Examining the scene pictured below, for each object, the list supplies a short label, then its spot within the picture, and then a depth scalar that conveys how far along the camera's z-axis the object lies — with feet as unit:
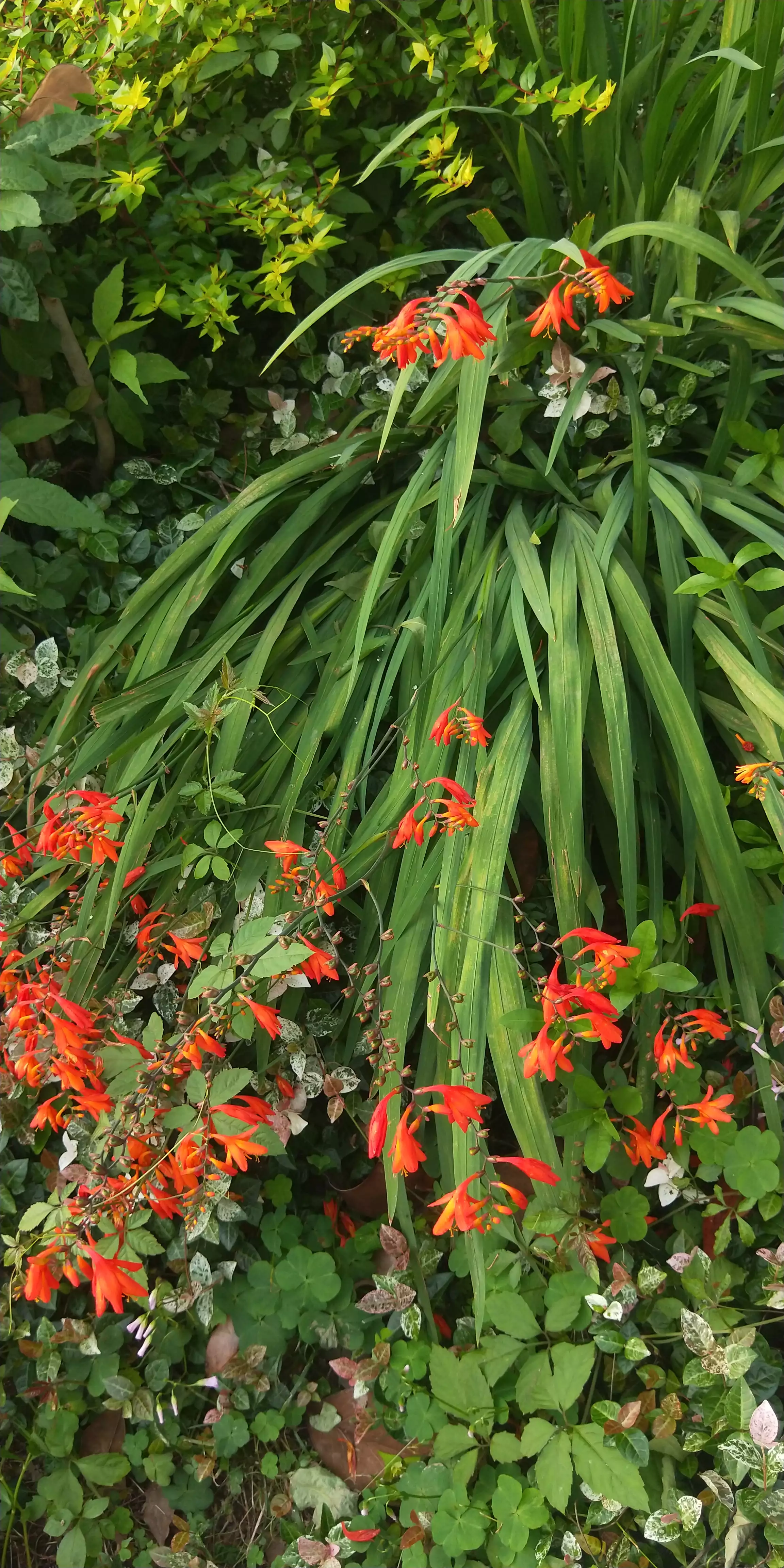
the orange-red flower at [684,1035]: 3.20
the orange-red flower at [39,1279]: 2.77
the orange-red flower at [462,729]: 3.13
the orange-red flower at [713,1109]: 3.16
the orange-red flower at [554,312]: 3.11
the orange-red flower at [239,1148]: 2.87
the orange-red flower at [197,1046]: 2.95
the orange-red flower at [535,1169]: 2.79
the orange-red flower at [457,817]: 2.99
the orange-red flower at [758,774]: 3.22
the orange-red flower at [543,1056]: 2.70
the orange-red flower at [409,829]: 3.08
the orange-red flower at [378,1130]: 2.66
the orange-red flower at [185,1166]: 2.87
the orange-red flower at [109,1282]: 2.72
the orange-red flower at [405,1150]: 2.64
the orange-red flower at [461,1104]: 2.72
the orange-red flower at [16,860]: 3.70
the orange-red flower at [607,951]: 2.85
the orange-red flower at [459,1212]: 2.72
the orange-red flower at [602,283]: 3.15
